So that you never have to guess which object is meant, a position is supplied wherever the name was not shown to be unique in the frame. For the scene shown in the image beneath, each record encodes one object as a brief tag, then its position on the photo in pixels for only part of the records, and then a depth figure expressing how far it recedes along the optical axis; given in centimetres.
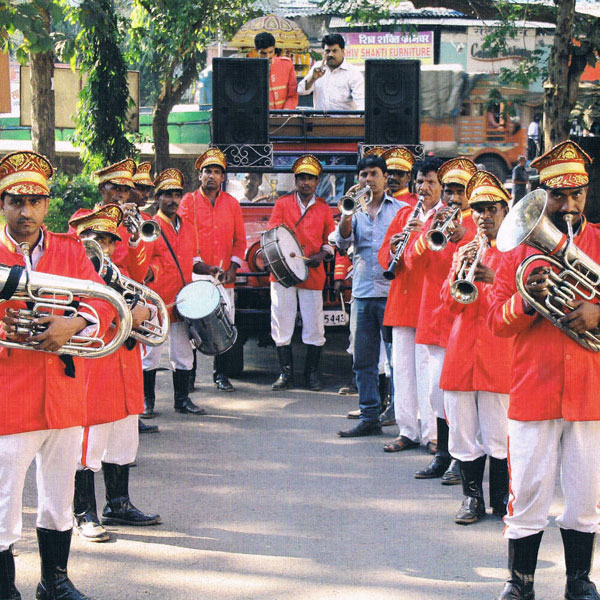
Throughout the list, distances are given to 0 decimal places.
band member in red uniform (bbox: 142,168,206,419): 918
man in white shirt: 1225
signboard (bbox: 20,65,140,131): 1861
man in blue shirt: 842
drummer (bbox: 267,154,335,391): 1023
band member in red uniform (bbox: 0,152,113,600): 454
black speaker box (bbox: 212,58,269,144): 1117
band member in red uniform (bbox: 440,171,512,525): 609
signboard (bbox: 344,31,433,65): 3378
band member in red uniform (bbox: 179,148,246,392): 1014
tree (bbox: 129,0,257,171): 1869
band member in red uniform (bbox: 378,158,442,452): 766
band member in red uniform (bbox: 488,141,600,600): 470
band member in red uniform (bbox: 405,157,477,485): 677
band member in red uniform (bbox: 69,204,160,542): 582
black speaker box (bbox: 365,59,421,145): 1130
